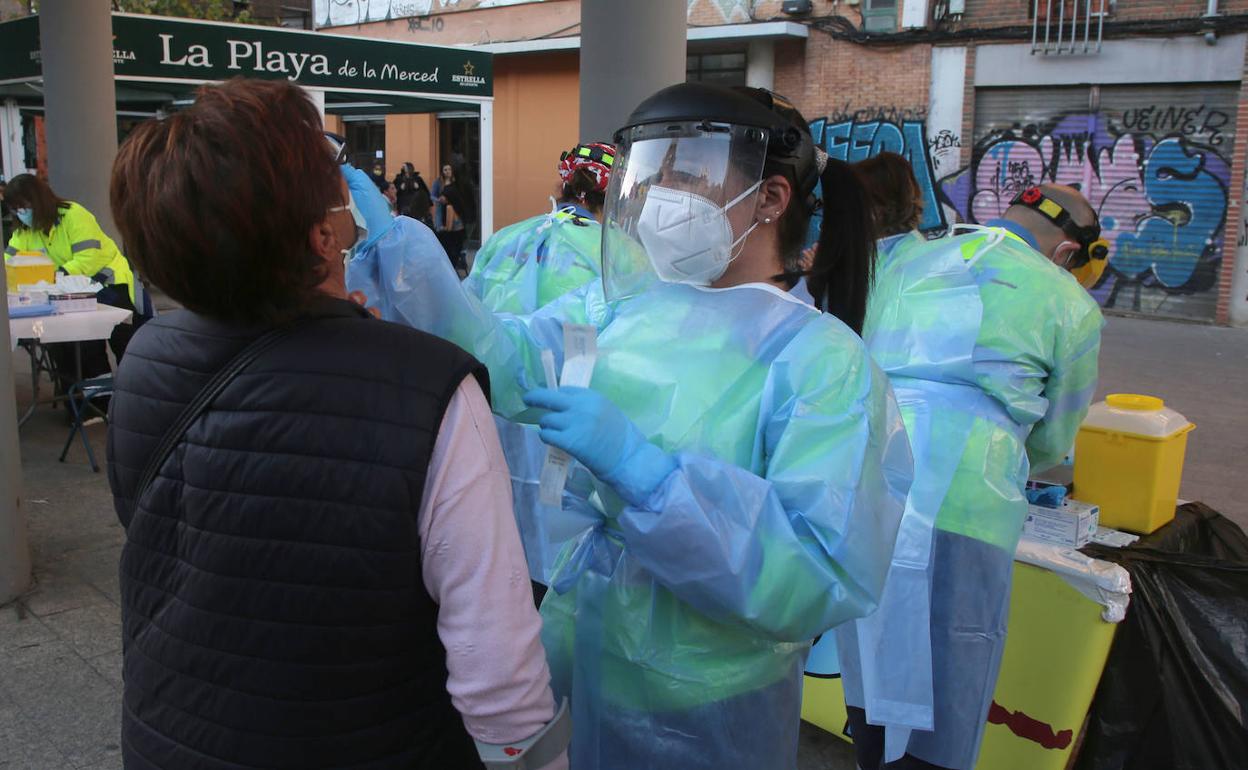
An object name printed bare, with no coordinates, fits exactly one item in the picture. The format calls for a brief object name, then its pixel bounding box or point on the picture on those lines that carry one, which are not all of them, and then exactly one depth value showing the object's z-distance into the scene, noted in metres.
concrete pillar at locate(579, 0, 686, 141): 4.72
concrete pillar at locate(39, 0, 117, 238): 8.23
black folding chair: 5.72
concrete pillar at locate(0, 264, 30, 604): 3.84
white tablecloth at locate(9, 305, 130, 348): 5.55
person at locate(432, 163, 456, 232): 18.36
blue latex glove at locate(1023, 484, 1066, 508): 2.89
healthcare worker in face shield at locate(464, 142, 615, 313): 3.99
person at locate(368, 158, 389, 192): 16.74
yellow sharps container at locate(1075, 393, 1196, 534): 2.90
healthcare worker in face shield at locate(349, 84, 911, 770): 1.34
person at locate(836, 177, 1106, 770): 2.45
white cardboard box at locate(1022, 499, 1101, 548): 2.75
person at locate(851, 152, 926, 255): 3.16
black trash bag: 2.58
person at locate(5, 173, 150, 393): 6.71
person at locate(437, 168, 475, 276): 17.53
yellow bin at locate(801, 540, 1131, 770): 2.61
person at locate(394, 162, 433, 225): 16.45
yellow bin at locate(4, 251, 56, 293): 6.25
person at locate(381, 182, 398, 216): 17.10
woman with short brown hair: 1.20
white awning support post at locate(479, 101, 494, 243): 12.70
